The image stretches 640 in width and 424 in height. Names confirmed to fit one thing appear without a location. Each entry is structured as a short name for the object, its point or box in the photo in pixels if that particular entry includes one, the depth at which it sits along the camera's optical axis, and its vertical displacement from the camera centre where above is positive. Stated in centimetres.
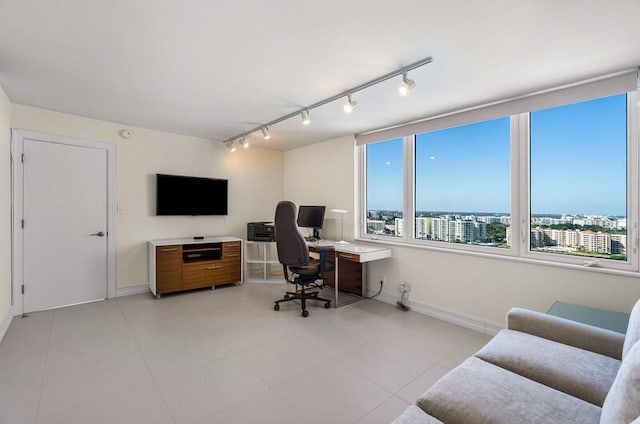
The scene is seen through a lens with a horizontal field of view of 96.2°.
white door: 335 -12
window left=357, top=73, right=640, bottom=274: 237 +35
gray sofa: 103 -79
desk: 364 -79
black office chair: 342 -51
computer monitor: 461 -8
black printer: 480 -30
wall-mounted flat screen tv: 425 +29
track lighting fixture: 226 +115
